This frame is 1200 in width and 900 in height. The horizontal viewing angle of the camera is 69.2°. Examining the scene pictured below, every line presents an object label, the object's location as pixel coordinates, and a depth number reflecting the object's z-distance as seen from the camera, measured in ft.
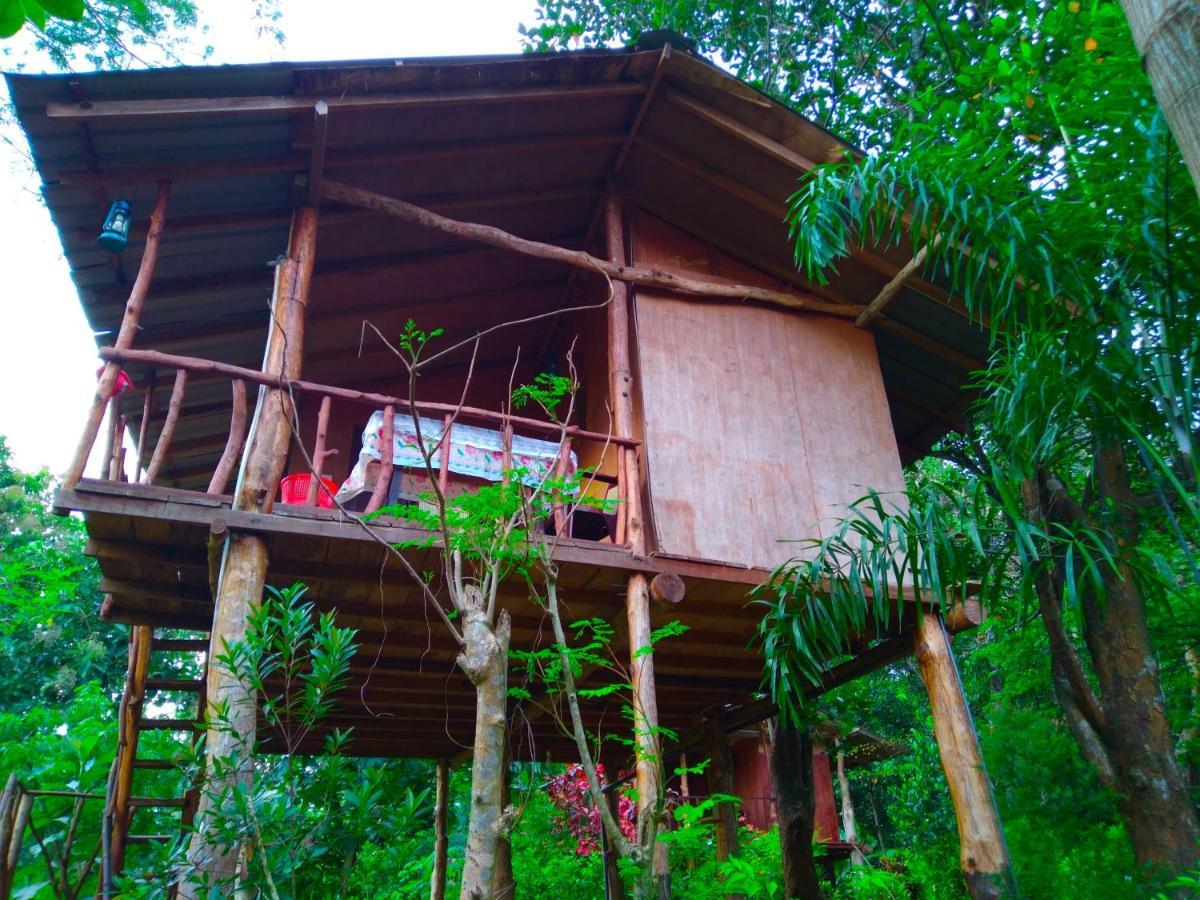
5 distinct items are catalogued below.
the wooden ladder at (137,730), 19.27
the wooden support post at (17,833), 13.37
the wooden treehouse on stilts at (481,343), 15.24
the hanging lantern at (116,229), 15.89
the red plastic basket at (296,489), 18.34
